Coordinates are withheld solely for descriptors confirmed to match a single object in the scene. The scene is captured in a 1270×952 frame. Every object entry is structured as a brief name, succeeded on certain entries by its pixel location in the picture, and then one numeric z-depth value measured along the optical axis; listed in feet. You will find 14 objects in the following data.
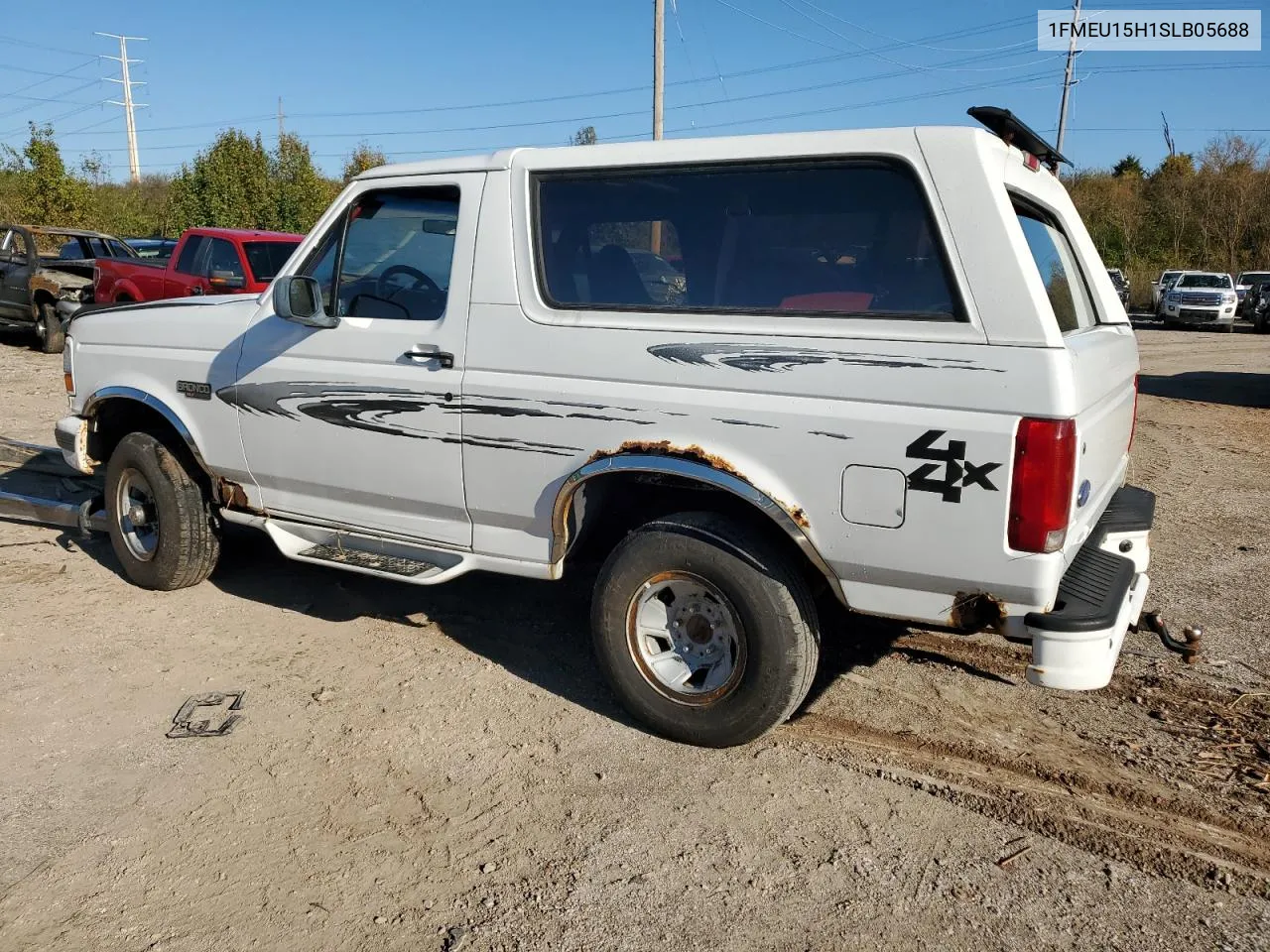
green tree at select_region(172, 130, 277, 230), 100.83
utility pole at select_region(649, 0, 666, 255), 70.49
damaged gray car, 49.88
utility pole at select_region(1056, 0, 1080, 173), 134.62
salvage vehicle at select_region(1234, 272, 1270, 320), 100.48
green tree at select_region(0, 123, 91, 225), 106.01
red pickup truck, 39.01
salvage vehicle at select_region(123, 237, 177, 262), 56.34
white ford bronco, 10.25
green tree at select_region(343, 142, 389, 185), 134.92
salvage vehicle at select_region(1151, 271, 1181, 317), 100.14
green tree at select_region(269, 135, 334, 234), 106.42
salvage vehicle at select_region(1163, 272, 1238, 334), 92.58
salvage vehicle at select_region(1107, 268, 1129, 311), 106.03
